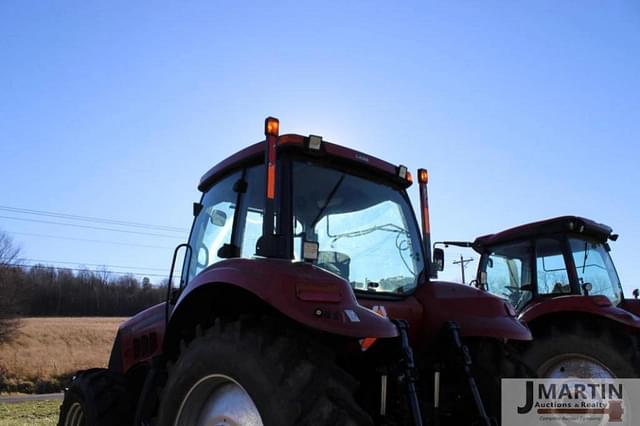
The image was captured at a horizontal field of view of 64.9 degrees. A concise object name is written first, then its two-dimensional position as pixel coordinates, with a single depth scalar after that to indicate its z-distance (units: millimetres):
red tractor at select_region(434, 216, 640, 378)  4914
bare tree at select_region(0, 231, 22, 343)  35094
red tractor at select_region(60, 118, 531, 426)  2227
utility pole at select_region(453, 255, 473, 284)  29950
